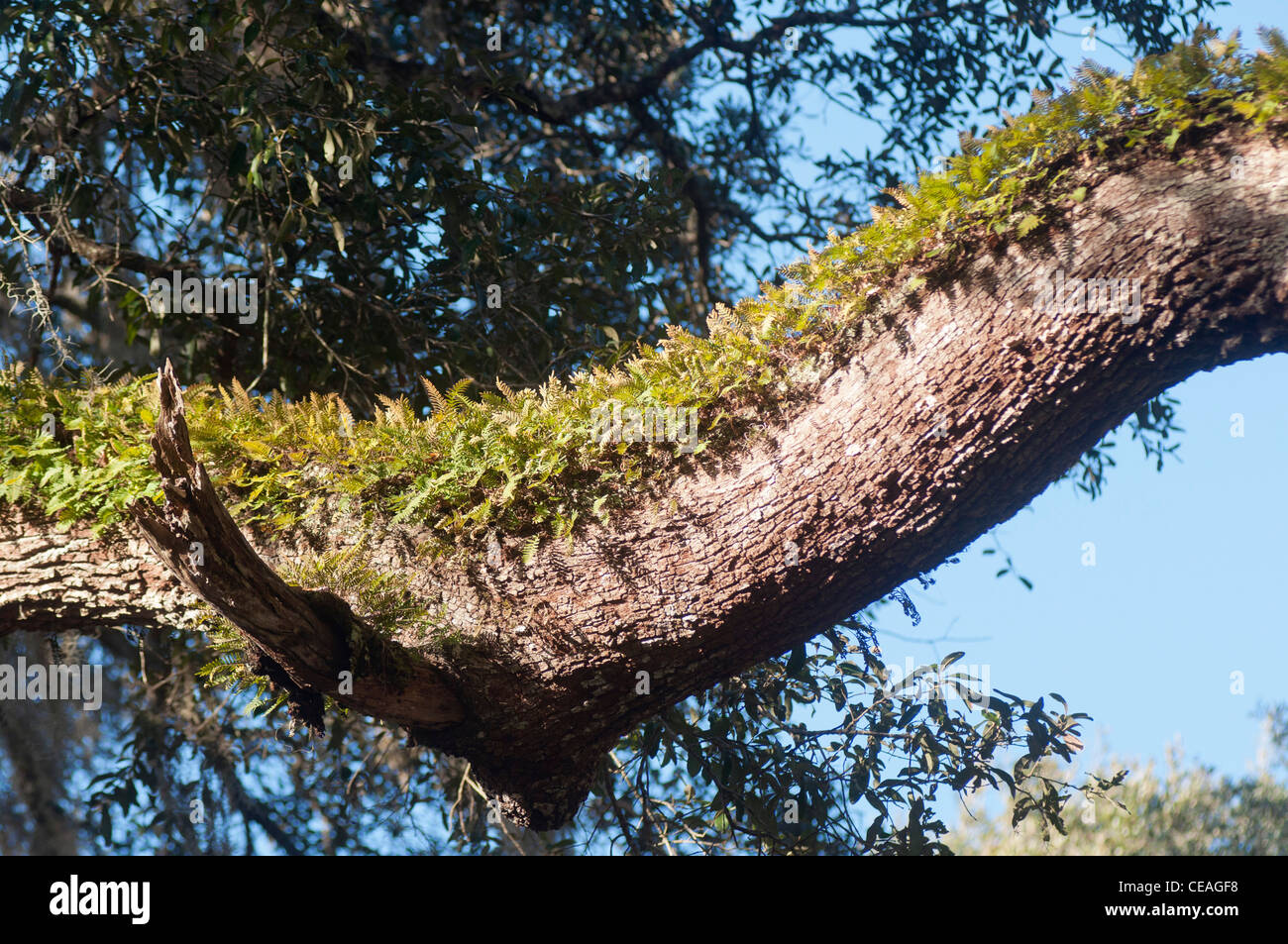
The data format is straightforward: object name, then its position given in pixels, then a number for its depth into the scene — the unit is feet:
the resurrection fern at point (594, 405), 11.41
